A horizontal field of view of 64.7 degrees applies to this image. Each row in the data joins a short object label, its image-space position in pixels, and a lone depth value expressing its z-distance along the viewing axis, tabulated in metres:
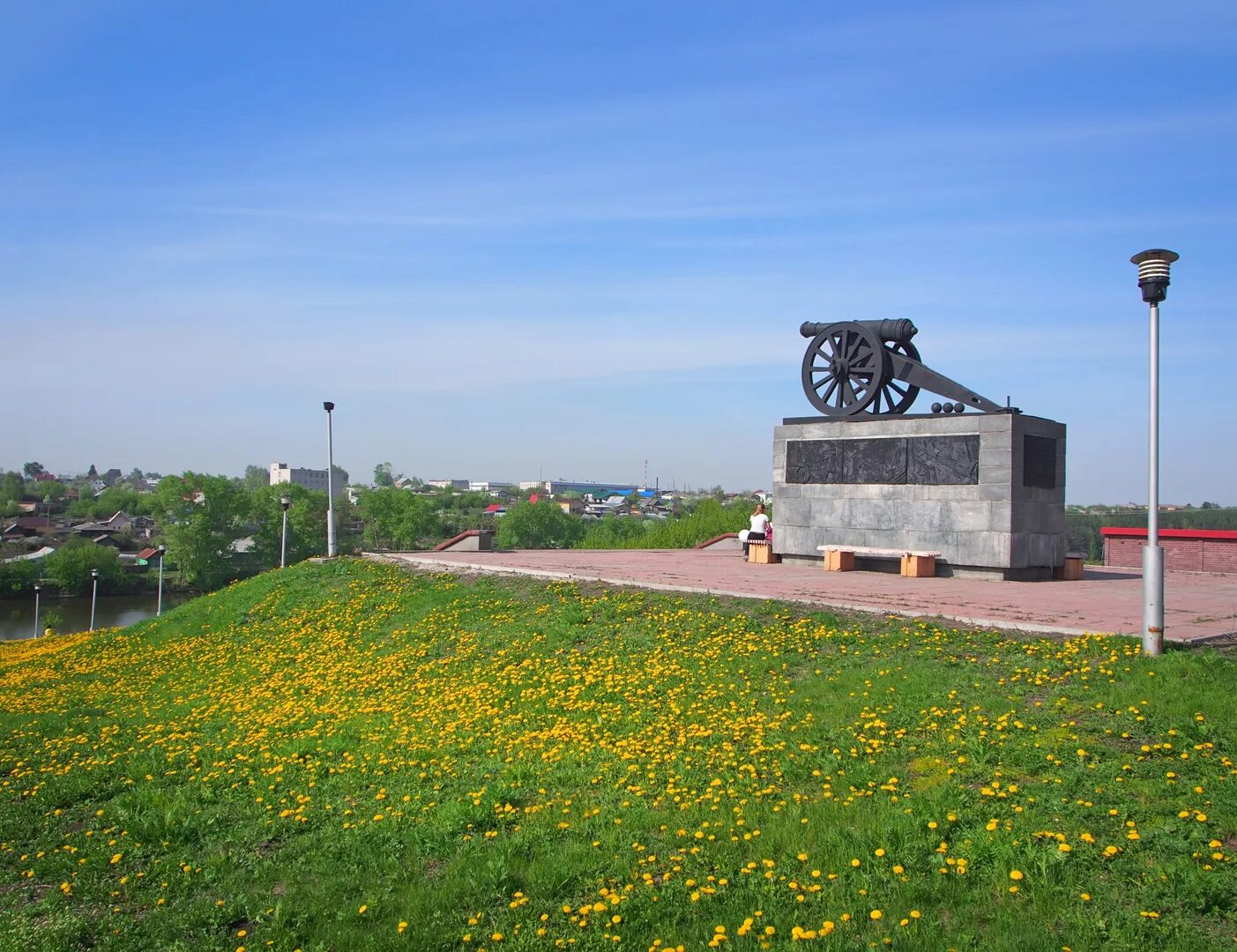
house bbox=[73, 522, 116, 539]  105.99
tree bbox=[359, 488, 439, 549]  84.31
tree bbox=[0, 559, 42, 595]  70.62
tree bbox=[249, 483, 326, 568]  79.56
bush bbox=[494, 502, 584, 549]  84.38
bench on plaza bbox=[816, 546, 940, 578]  16.38
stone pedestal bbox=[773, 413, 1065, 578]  15.93
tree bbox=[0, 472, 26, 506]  153.38
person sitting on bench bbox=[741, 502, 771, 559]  21.23
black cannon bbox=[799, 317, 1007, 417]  18.44
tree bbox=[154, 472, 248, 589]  71.75
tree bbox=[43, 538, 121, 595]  71.47
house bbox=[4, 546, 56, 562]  79.26
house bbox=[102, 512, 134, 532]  120.90
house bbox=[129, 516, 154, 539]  113.00
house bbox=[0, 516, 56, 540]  104.76
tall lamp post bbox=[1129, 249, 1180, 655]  8.73
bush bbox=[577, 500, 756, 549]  35.62
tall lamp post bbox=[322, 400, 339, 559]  23.52
